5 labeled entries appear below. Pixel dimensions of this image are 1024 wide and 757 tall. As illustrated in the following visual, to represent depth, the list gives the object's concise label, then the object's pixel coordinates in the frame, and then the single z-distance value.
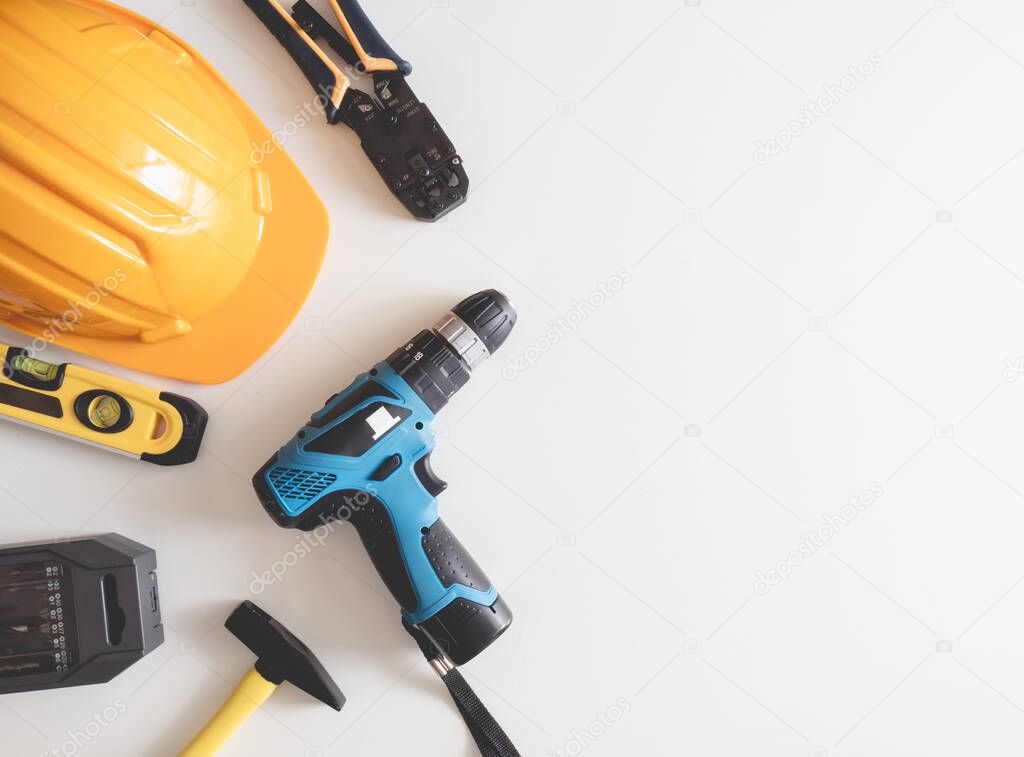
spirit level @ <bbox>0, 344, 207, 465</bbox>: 0.67
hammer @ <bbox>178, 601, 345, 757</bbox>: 0.69
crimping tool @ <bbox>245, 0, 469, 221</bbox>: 0.68
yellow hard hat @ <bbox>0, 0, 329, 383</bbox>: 0.59
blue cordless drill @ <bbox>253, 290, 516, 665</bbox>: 0.64
